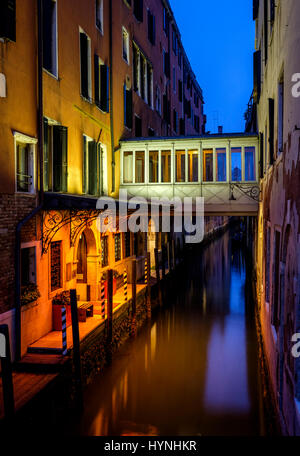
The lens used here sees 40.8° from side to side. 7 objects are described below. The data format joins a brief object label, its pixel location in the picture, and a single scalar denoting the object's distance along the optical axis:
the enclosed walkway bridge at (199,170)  13.90
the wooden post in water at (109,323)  9.78
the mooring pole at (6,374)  4.90
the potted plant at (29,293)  7.71
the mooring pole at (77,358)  7.20
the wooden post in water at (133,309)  12.02
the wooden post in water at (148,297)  14.17
